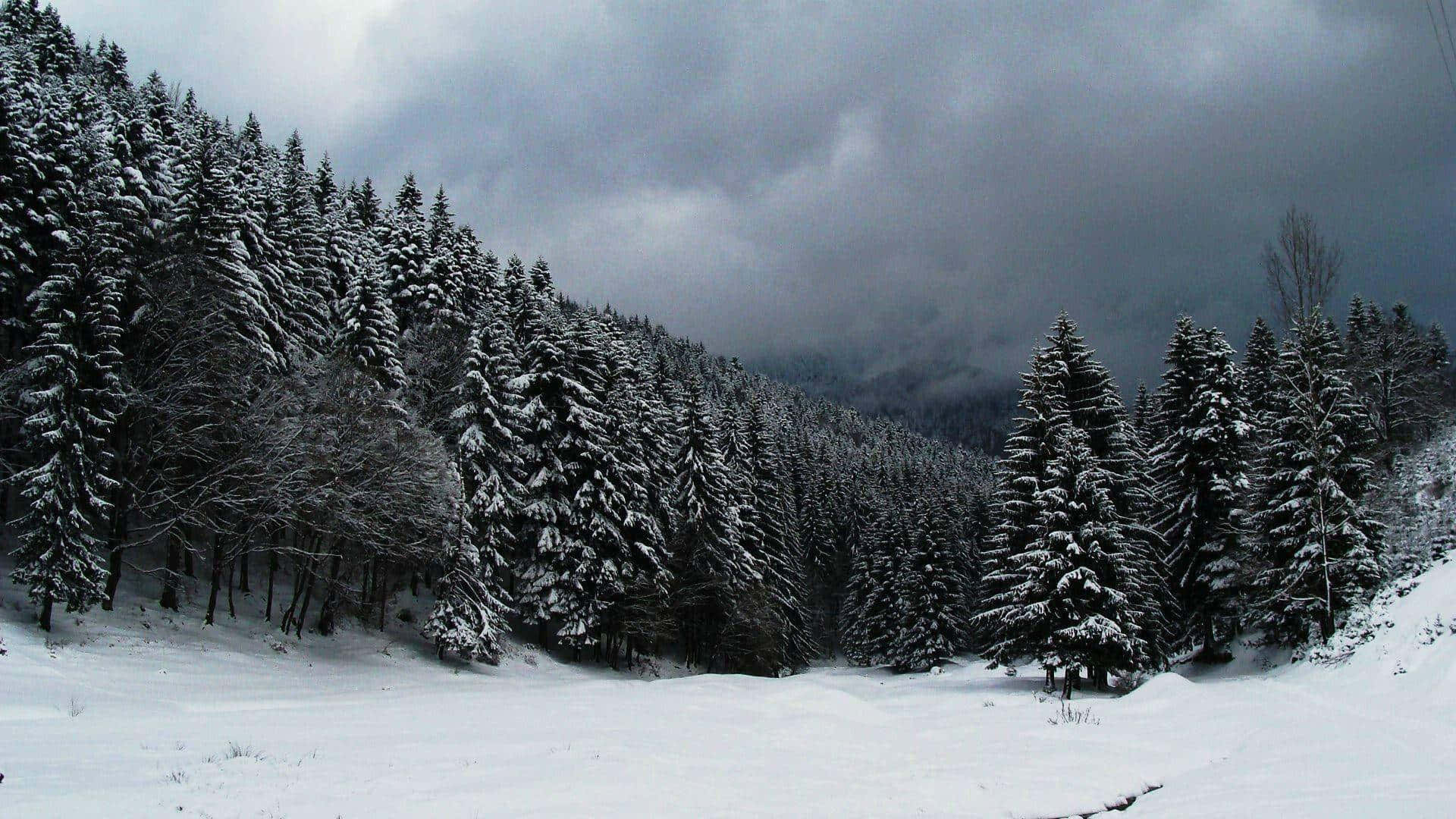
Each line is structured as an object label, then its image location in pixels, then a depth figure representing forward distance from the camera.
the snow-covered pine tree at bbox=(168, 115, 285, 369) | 24.12
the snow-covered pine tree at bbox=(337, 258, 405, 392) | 31.64
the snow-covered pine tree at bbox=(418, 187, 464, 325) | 42.31
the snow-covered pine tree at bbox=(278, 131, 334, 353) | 39.37
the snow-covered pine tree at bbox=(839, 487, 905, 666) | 56.34
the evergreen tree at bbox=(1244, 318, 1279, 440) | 38.62
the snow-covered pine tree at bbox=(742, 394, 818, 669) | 45.59
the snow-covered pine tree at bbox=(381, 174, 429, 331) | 42.47
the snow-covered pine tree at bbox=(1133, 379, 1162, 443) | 46.84
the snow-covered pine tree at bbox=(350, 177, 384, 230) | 72.56
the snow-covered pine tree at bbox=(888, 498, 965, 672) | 50.84
